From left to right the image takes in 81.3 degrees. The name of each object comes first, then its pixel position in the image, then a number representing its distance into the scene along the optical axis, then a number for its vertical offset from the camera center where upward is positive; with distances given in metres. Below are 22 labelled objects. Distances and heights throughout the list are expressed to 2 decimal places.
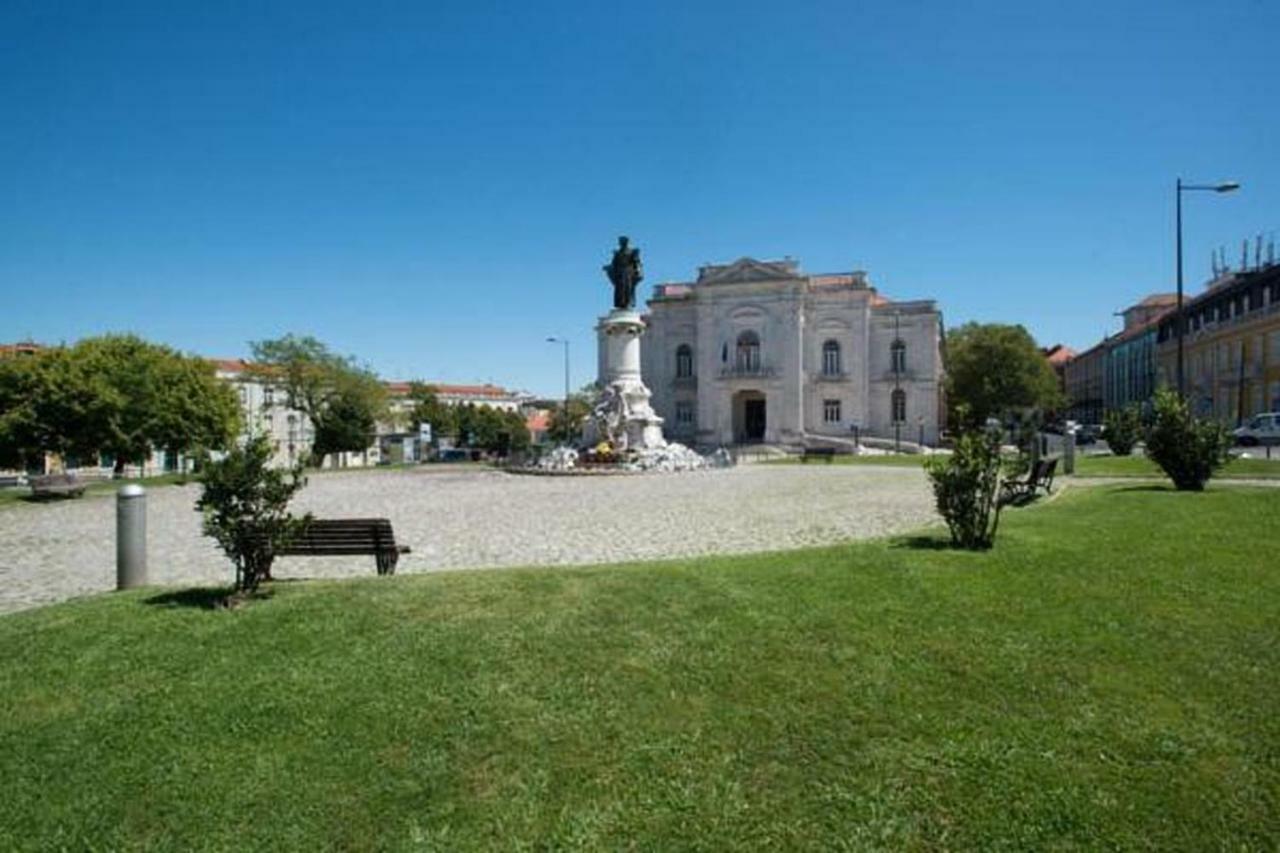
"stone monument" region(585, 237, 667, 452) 36.34 +2.13
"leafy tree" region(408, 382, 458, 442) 83.50 +1.22
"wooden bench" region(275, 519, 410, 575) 8.04 -1.26
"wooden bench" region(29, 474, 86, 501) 21.36 -1.77
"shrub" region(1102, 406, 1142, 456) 26.11 -0.36
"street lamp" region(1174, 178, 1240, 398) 17.22 +5.32
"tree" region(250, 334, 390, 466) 51.97 +2.50
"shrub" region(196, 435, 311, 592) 6.67 -0.75
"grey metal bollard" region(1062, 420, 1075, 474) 19.92 -0.87
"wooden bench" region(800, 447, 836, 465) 37.78 -1.70
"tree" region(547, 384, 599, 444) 64.34 +0.44
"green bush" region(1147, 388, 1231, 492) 13.61 -0.42
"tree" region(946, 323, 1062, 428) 56.06 +3.73
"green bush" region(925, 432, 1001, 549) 8.05 -0.76
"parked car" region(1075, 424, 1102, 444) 48.14 -1.01
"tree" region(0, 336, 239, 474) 30.22 +0.89
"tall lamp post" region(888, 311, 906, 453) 54.66 +4.46
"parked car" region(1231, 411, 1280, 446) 33.59 -0.50
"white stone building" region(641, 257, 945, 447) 54.41 +4.72
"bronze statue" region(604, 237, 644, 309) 38.22 +7.68
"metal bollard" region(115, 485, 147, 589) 7.72 -1.23
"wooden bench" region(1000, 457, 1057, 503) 13.04 -1.07
